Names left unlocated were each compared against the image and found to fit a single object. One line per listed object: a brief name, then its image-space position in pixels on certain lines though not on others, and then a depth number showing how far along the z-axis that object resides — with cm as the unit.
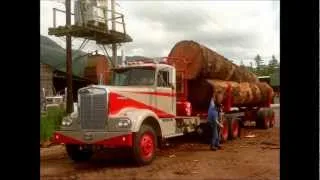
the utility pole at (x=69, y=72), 1090
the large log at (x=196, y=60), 1088
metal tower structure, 923
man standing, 1012
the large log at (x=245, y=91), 1141
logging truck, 805
